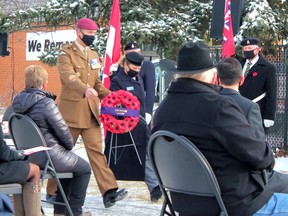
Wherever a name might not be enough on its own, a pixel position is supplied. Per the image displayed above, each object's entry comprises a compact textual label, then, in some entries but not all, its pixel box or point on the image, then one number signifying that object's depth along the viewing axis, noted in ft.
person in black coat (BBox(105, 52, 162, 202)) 23.73
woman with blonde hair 18.28
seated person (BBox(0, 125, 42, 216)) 15.66
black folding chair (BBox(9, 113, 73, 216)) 17.81
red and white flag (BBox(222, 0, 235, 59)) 31.96
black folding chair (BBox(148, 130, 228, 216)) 11.61
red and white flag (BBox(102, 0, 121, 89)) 30.66
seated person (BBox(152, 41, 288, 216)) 11.68
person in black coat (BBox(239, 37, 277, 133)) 24.13
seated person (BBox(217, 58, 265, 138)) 14.26
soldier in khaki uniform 21.70
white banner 75.25
